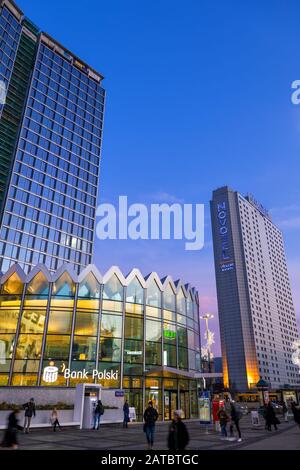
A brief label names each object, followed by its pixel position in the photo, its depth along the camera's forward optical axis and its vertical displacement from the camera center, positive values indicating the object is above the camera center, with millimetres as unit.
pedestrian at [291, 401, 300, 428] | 18703 -474
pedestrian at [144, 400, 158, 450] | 14133 -841
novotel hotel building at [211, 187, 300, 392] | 162250 +41926
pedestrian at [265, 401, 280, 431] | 21744 -875
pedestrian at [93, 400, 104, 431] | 23486 -699
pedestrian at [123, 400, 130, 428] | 25656 -945
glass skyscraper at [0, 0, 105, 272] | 88500 +62806
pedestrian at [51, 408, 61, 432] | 22016 -1053
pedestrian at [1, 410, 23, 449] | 10611 -926
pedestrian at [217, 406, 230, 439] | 18656 -859
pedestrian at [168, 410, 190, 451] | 9312 -797
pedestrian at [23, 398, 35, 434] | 20239 -590
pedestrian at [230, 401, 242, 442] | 17631 -588
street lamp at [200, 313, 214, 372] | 43597 +8017
